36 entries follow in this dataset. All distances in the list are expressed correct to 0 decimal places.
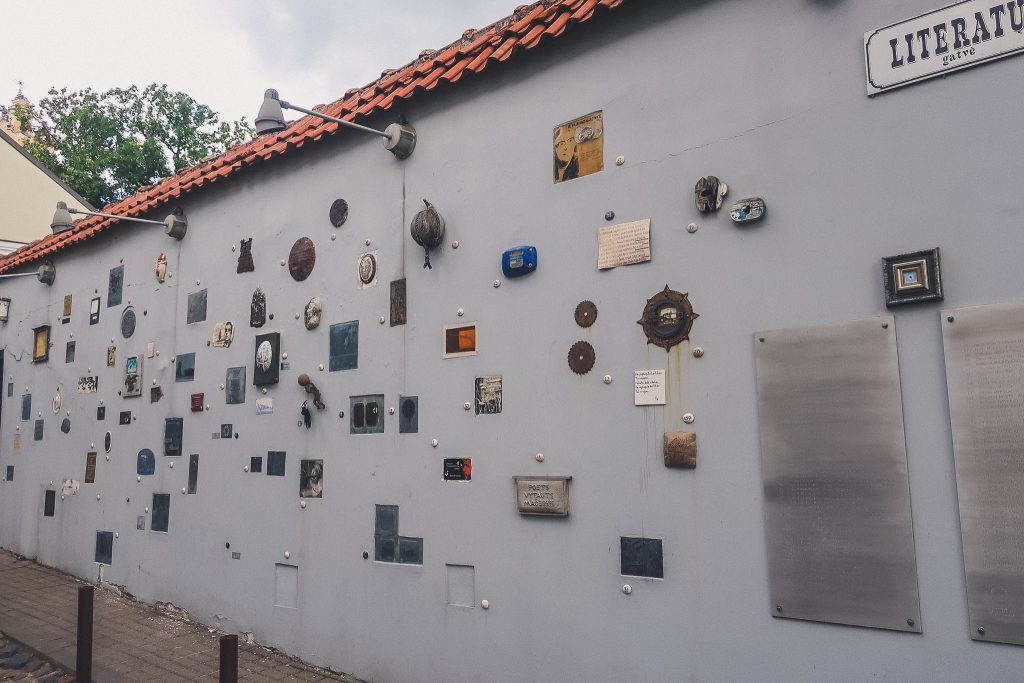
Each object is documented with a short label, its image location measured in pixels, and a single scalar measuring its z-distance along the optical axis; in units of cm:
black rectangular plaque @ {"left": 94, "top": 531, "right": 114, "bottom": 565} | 712
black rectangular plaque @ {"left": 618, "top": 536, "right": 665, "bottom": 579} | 357
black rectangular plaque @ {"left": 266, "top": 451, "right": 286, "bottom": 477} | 553
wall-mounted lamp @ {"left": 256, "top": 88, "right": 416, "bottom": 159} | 495
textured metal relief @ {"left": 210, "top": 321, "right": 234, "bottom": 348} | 617
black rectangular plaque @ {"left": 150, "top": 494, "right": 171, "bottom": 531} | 648
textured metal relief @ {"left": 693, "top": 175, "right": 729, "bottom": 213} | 356
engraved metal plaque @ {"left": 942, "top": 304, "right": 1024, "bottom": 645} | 271
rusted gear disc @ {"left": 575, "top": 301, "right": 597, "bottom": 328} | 395
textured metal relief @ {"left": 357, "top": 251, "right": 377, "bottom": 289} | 511
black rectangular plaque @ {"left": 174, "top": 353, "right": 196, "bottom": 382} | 652
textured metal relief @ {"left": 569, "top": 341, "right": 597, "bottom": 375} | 393
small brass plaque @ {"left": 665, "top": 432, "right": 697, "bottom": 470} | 350
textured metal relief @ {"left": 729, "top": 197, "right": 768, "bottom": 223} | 341
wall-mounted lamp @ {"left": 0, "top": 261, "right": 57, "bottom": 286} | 866
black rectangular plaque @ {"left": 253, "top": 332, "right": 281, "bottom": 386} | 569
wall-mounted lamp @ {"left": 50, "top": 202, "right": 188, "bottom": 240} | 679
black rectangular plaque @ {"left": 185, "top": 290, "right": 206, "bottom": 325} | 651
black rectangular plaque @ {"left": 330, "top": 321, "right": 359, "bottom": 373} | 516
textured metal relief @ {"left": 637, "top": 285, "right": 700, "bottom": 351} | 362
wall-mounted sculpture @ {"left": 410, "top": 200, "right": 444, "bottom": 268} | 465
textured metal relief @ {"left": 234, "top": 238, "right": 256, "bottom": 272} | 611
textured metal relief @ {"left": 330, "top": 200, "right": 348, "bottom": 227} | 537
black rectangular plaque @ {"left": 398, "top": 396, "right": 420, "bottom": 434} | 470
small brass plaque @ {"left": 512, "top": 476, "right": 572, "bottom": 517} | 392
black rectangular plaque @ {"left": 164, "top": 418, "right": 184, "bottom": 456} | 649
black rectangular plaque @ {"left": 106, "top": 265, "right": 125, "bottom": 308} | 759
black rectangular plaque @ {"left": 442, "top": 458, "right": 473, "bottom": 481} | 438
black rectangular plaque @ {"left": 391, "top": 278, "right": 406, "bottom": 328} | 489
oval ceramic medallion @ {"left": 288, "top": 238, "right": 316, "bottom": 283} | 558
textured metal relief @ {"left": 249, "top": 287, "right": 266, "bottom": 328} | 591
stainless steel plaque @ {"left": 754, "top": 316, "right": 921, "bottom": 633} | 296
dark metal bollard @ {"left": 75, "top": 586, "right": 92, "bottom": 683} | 464
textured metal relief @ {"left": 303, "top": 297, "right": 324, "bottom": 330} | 545
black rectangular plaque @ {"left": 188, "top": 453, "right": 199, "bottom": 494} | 625
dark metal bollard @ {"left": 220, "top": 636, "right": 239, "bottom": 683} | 357
